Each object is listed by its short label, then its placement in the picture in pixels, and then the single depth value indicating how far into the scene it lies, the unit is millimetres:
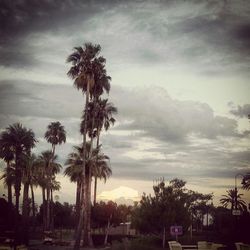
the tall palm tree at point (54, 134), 67956
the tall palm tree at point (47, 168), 69562
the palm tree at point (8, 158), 48375
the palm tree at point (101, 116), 49469
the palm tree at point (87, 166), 47550
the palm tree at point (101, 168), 48125
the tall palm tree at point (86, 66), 38344
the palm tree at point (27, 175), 57956
